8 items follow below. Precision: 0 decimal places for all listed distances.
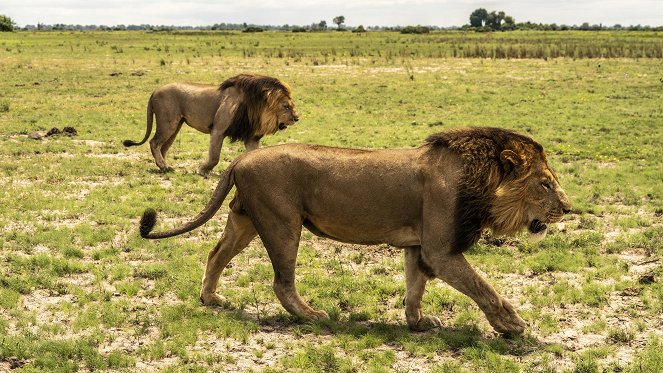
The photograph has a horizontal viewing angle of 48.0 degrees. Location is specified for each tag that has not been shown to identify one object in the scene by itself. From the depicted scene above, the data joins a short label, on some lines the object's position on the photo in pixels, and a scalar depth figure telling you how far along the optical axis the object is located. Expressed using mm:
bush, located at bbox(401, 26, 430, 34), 99506
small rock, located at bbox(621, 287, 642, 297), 8203
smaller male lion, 14352
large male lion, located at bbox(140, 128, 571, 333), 6898
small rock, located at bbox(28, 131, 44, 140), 18281
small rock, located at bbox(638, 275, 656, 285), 8523
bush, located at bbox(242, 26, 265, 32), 102206
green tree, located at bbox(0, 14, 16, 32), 88988
